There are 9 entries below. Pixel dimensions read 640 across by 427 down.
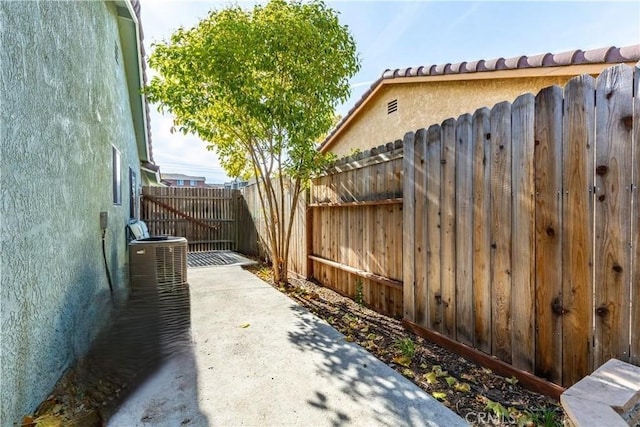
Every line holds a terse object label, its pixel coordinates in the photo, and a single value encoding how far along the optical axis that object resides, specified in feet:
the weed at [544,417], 5.90
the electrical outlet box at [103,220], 11.78
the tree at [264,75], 14.17
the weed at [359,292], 14.10
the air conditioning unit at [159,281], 12.78
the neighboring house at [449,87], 14.07
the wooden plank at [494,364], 6.86
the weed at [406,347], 9.12
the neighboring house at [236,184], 88.60
